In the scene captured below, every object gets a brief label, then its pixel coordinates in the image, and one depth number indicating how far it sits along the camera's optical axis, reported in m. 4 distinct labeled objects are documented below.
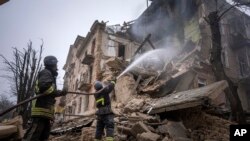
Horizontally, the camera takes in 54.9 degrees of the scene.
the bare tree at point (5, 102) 42.74
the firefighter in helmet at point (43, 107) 4.88
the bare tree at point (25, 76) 14.59
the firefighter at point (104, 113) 7.02
